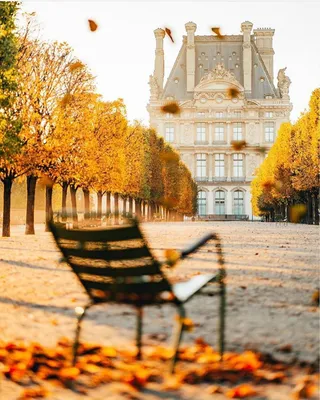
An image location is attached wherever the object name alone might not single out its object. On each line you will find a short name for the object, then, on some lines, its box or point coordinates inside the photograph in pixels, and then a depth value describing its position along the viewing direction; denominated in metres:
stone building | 109.50
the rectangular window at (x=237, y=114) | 110.75
